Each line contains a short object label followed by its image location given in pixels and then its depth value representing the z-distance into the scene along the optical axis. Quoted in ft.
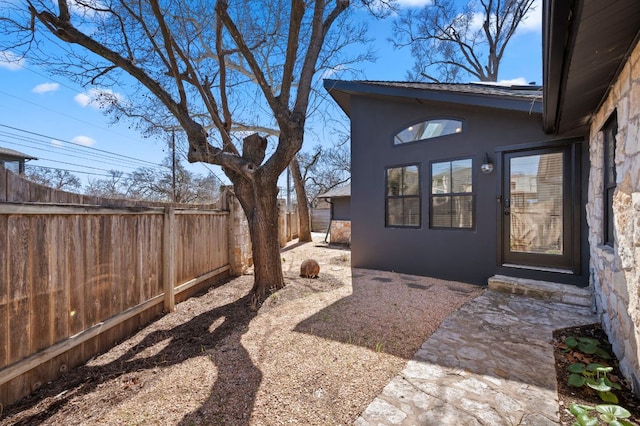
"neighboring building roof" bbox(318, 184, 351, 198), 40.86
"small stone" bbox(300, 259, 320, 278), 16.79
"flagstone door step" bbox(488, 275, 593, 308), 11.60
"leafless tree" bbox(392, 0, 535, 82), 35.94
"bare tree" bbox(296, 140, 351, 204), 61.93
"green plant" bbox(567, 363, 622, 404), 5.91
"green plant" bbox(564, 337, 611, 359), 7.67
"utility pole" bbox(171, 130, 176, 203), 24.75
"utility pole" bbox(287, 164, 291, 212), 70.67
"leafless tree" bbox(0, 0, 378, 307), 11.55
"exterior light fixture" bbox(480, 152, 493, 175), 14.64
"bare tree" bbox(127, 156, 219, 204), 52.08
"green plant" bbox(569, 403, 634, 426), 4.86
